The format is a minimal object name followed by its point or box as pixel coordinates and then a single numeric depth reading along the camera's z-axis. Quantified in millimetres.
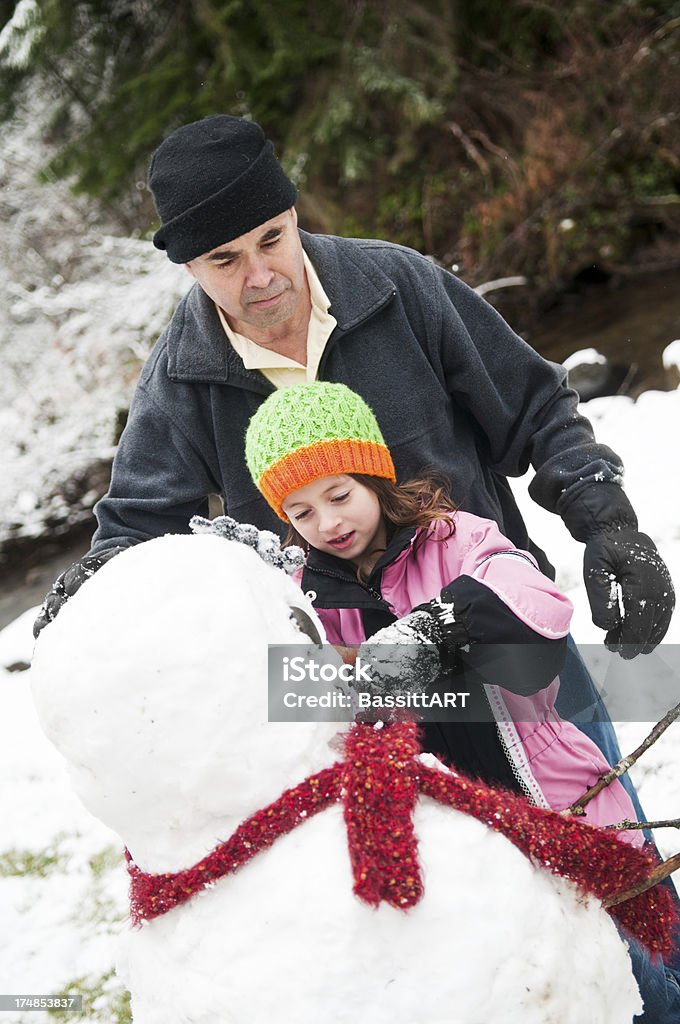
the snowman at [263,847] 3296
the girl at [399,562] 3638
